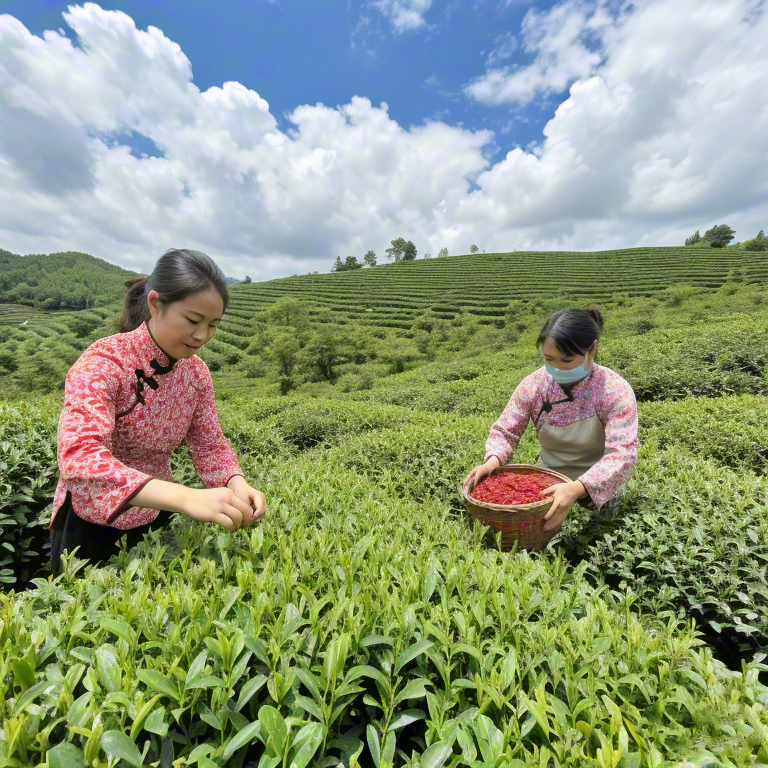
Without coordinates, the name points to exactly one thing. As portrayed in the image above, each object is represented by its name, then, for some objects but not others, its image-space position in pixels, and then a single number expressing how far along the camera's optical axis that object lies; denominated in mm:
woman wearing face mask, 2082
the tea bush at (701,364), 6109
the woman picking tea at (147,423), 1278
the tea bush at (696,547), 1805
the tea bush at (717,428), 3492
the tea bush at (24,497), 2176
